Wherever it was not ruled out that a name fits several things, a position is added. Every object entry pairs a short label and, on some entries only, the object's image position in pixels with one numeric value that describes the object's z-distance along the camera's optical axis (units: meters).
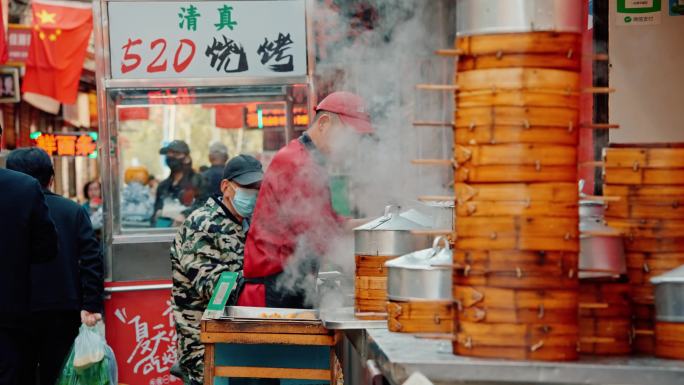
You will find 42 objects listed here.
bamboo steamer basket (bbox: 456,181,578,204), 3.42
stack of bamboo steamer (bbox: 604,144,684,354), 3.72
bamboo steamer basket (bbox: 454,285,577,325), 3.40
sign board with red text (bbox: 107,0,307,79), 9.48
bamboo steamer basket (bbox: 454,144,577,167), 3.43
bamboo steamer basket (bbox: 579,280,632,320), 3.68
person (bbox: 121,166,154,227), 10.00
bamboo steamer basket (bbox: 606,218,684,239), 3.72
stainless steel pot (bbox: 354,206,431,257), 4.84
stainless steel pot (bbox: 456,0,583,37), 3.44
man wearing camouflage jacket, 6.94
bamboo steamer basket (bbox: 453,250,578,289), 3.41
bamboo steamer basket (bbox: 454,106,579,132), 3.44
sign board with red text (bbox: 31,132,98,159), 24.07
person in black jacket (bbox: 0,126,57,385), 6.41
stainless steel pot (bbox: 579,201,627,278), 3.63
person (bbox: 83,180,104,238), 16.88
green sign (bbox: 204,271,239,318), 5.62
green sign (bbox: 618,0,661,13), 5.45
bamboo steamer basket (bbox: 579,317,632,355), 3.65
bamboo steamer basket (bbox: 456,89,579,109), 3.44
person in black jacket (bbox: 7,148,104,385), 7.66
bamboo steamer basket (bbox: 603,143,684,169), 3.72
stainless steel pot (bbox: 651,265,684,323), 3.46
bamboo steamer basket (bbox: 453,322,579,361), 3.39
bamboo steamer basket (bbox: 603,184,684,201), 3.72
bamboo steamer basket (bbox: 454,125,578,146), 3.44
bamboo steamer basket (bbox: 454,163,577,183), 3.43
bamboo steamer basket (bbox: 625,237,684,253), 3.71
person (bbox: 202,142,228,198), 10.64
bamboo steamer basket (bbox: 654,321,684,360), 3.48
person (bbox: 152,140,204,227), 10.47
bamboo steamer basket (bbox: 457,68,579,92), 3.45
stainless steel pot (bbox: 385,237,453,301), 3.94
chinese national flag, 20.70
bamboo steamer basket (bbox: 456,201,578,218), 3.41
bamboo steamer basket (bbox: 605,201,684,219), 3.72
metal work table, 3.30
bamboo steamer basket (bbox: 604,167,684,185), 3.72
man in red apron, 5.95
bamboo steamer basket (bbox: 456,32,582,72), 3.45
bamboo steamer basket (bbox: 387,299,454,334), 4.04
